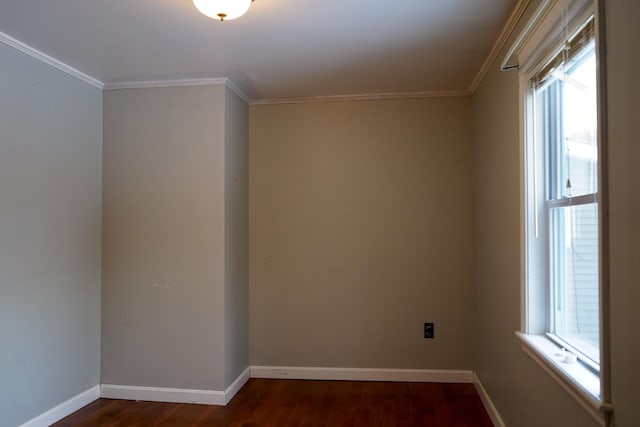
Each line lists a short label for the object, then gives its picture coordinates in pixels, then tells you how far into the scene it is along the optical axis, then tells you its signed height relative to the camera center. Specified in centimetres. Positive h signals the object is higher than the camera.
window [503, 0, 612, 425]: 141 +9
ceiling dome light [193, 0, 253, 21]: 184 +94
